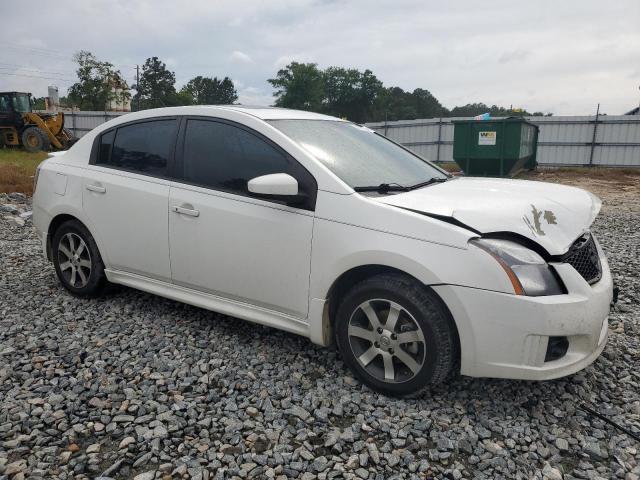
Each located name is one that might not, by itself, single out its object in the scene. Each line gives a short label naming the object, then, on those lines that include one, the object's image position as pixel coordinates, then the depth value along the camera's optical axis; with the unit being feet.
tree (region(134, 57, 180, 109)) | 259.60
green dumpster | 48.21
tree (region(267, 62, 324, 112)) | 248.52
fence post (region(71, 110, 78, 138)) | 101.14
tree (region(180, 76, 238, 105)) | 341.19
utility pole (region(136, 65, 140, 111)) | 251.21
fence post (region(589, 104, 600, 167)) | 65.21
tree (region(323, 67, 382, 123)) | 280.51
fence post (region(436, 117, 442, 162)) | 72.23
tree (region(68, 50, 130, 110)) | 123.85
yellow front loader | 70.08
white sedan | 8.70
